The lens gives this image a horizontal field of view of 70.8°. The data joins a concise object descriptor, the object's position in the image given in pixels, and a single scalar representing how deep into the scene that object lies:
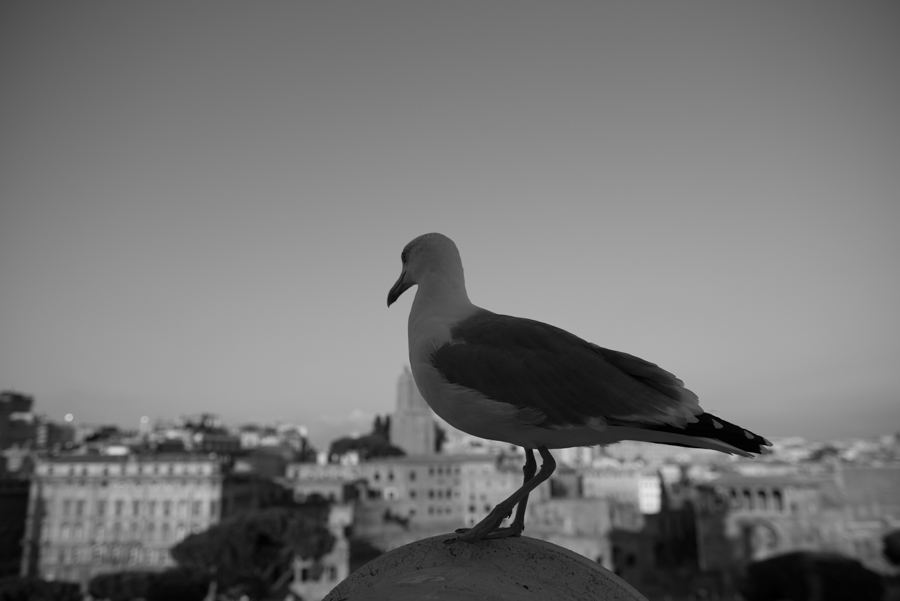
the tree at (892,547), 48.00
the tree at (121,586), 40.66
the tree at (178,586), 40.22
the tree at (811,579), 40.56
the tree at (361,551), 54.81
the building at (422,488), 69.12
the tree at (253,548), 44.66
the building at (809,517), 56.72
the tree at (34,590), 37.59
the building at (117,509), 54.44
